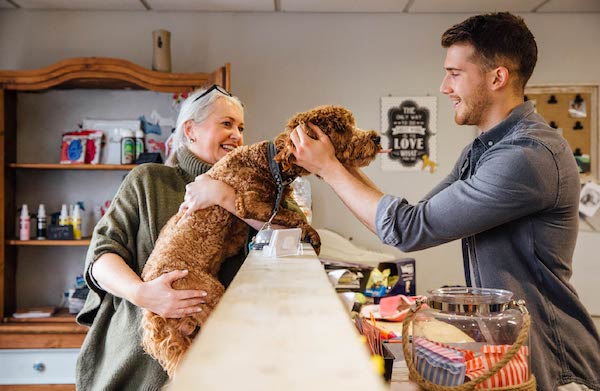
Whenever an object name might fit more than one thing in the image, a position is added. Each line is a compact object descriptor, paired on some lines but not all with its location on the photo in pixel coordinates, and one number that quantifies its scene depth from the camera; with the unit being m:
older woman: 1.45
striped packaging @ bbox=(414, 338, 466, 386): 0.86
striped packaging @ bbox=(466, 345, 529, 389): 0.87
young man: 1.23
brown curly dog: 1.32
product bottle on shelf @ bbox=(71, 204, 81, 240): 3.54
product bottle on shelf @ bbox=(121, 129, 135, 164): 3.51
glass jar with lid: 0.87
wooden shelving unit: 3.30
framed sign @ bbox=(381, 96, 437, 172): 3.90
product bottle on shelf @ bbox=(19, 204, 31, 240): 3.47
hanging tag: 1.15
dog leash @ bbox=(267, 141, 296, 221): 1.45
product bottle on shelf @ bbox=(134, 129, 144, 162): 3.55
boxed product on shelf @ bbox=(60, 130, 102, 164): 3.55
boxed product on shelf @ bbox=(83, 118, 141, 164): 3.58
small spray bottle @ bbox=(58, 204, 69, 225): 3.53
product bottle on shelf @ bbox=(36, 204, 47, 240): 3.52
